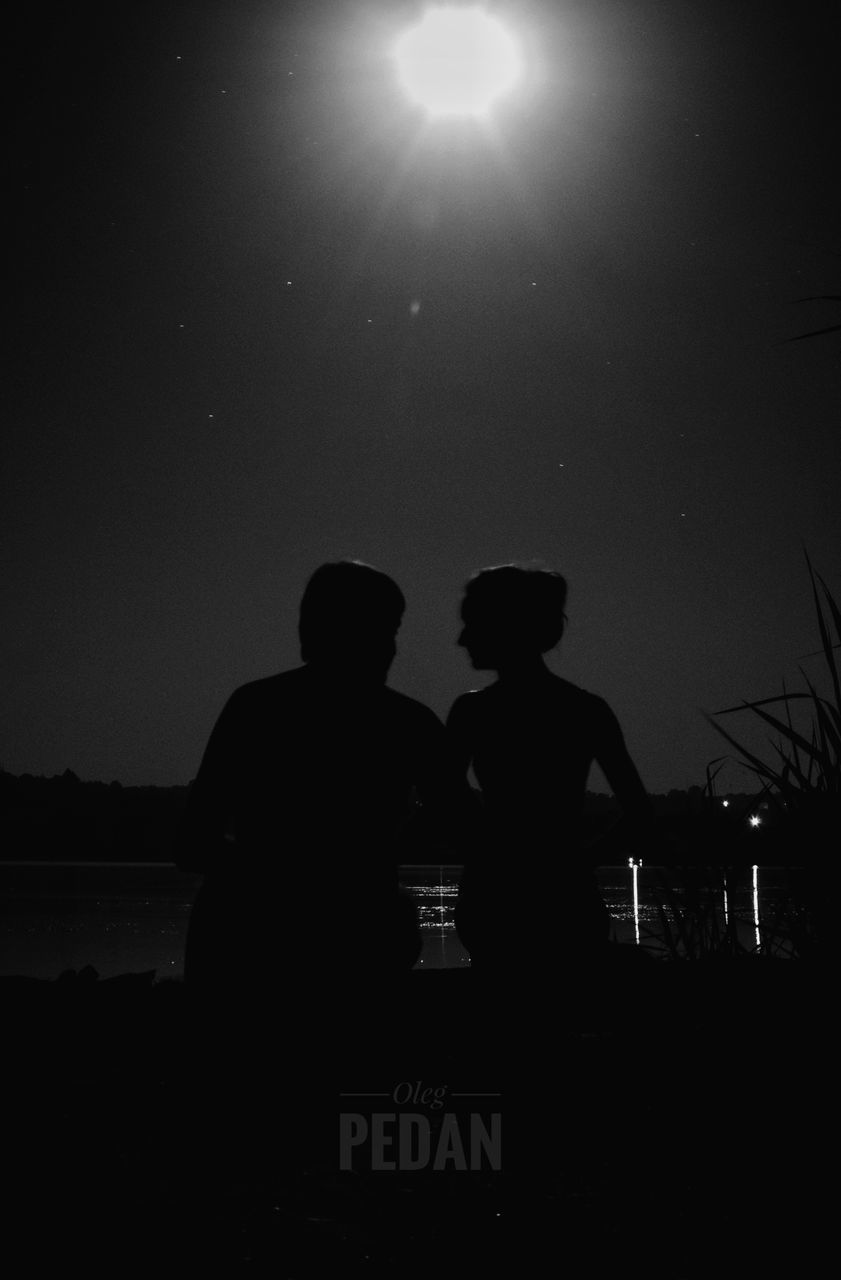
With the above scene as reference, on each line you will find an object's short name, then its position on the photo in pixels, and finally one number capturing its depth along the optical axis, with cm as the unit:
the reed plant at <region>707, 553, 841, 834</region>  249
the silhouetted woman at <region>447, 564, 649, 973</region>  217
